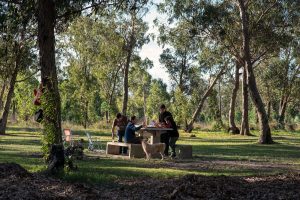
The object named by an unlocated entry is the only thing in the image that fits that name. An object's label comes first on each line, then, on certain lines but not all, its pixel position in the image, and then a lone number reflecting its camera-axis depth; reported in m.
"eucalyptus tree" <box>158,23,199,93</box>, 61.88
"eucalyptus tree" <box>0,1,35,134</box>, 32.20
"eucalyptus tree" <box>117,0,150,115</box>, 46.62
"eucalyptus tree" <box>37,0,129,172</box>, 12.60
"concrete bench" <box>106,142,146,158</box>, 16.84
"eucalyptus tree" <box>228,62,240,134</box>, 44.34
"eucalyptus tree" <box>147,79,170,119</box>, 80.75
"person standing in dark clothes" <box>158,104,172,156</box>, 17.75
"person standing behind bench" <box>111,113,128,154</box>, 20.42
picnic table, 17.14
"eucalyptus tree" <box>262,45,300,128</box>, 64.00
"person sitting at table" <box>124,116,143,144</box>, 17.72
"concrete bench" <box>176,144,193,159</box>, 17.11
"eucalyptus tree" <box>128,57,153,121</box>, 70.38
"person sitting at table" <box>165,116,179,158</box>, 17.45
